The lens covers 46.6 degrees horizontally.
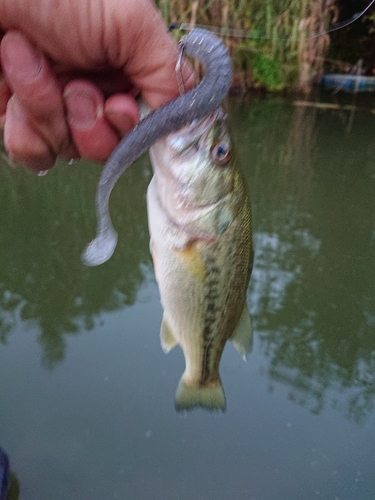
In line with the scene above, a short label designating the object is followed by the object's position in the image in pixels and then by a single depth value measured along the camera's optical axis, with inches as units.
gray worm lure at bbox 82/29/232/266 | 6.5
